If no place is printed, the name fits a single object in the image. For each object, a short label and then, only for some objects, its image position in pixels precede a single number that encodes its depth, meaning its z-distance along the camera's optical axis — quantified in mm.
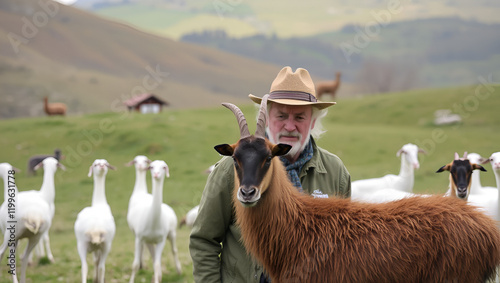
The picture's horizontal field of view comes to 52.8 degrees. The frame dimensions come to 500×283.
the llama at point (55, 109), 39500
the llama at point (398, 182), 12516
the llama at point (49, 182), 10773
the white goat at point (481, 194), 9273
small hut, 47062
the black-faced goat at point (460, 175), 7925
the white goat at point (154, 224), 9477
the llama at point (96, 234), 8711
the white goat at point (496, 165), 8867
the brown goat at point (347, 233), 3748
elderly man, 4238
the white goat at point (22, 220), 8641
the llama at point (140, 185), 10765
